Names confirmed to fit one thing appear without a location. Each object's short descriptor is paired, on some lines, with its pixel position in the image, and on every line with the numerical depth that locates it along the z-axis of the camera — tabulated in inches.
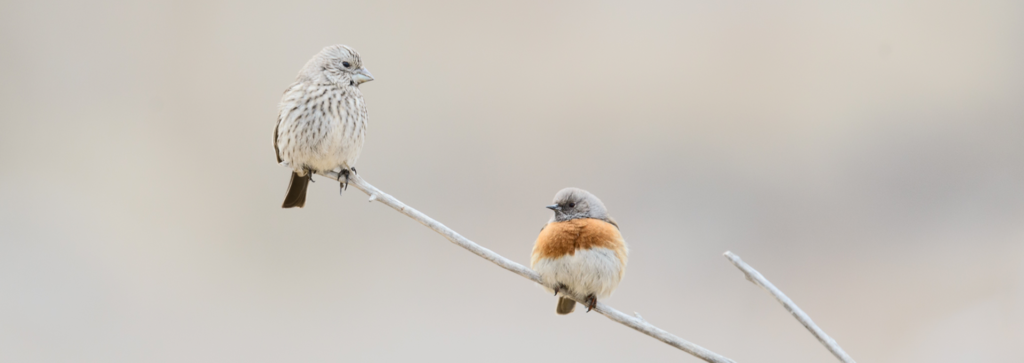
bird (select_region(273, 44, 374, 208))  349.4
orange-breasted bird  347.3
